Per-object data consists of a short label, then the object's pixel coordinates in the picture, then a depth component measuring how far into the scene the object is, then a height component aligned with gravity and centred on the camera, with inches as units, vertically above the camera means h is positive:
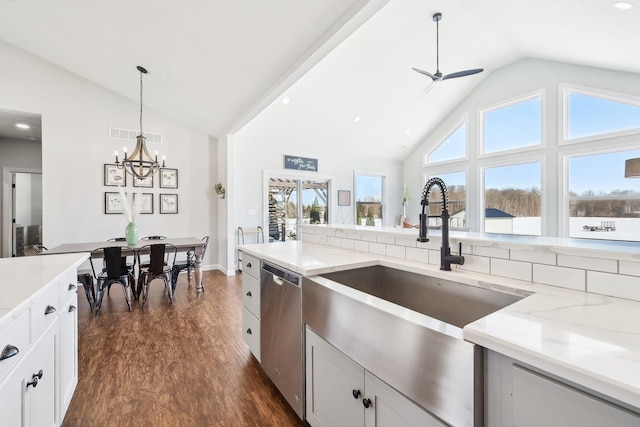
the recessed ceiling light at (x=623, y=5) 105.2 +78.3
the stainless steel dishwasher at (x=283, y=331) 61.4 -28.5
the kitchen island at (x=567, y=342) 21.5 -11.9
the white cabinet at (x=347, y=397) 38.6 -29.1
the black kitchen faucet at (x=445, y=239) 54.4 -5.1
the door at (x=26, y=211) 228.1 +2.1
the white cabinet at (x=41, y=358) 36.6 -23.4
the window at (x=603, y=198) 185.9 +10.5
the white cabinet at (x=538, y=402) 22.0 -16.4
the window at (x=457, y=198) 279.3 +15.0
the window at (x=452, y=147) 279.4 +68.2
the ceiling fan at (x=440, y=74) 161.4 +80.6
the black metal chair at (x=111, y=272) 133.2 -28.5
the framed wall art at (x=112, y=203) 197.0 +7.3
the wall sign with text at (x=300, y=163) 252.6 +46.2
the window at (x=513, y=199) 230.8 +12.4
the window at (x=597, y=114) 183.9 +67.5
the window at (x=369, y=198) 304.0 +16.4
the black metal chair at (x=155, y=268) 143.3 -29.3
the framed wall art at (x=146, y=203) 207.0 +7.6
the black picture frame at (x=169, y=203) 214.6 +7.9
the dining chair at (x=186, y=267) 158.4 -31.7
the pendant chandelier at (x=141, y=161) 147.3 +27.6
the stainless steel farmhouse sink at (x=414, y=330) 30.9 -17.5
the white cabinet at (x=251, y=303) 82.5 -27.4
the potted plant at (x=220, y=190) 215.5 +17.8
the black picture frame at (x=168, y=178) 214.6 +27.1
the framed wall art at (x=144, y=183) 204.5 +22.4
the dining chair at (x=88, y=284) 135.5 -34.7
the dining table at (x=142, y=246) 141.2 -17.8
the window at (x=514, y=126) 227.9 +74.7
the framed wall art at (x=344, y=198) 288.2 +15.9
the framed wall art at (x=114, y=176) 196.5 +26.5
